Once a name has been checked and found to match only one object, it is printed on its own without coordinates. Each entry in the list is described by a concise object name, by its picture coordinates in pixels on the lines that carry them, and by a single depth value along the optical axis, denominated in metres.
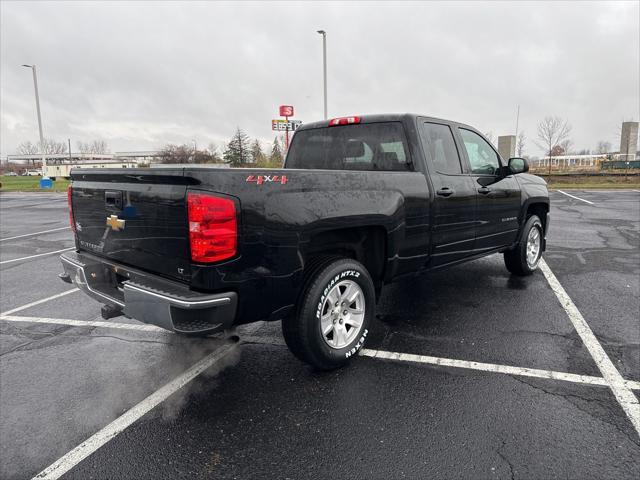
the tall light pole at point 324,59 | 22.81
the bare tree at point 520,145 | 49.03
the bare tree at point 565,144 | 50.58
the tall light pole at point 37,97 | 29.09
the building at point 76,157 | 109.96
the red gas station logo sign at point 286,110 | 21.50
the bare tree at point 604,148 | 92.18
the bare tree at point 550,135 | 37.44
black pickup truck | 2.54
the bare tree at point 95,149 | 130.01
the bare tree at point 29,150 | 137.25
